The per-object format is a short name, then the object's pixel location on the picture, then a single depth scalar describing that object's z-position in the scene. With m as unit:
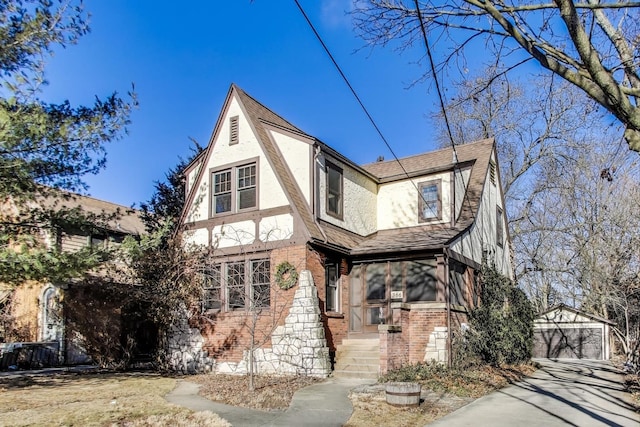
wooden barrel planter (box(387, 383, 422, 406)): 8.92
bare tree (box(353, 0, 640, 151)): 5.09
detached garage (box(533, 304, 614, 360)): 21.41
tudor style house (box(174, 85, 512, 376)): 13.19
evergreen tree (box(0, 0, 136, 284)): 9.79
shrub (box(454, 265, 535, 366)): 14.20
